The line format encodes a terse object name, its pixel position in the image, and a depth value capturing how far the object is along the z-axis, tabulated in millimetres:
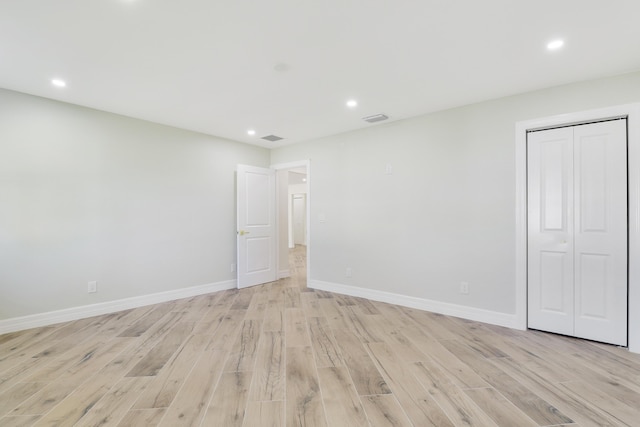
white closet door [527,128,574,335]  2822
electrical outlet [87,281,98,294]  3438
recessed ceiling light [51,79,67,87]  2756
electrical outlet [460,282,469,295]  3338
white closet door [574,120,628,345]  2590
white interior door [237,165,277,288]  4816
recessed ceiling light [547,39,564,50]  2154
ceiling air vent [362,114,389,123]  3768
